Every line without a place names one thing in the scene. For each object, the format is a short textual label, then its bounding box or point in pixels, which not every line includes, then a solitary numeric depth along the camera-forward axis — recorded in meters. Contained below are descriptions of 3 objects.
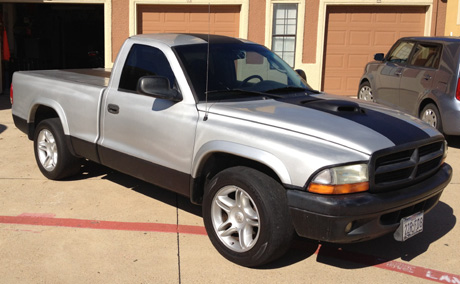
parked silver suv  8.55
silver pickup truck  3.95
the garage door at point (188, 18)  14.10
